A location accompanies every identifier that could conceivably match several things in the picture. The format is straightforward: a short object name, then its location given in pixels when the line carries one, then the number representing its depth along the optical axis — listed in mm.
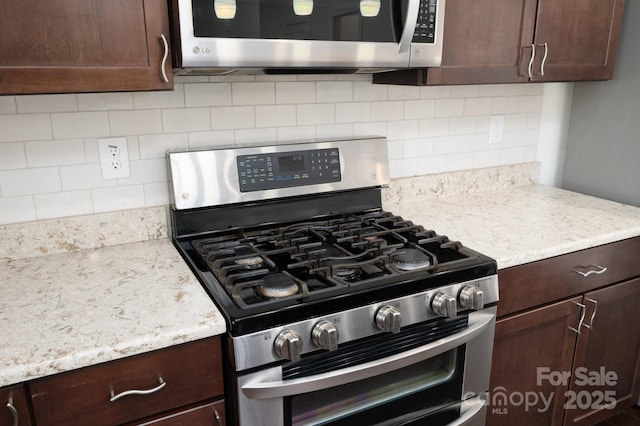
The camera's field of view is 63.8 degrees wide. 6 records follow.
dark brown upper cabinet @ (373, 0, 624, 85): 1631
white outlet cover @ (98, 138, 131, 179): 1521
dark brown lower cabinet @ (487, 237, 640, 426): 1623
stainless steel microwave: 1219
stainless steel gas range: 1159
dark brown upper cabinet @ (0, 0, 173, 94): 1099
